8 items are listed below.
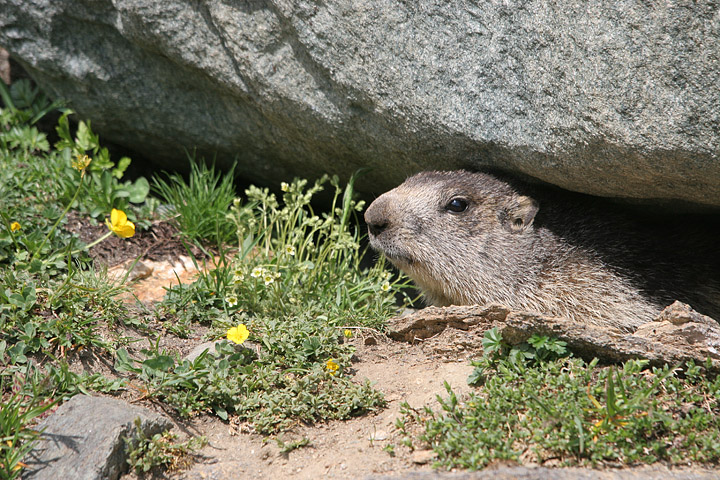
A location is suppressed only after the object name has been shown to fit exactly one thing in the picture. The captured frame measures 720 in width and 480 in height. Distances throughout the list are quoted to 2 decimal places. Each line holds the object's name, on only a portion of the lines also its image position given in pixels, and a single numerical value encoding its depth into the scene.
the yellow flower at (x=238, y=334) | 8.33
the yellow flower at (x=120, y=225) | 8.44
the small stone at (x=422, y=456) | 6.69
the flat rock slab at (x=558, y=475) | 5.93
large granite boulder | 7.48
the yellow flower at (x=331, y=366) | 8.39
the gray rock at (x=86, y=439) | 6.45
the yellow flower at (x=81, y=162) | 10.04
